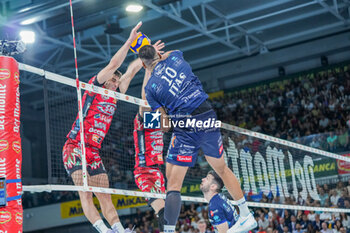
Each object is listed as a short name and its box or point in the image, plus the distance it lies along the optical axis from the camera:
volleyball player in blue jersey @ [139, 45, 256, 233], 6.05
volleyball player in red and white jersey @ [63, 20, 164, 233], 6.92
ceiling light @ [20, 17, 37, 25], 18.18
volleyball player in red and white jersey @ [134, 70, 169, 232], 7.93
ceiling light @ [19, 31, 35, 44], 18.67
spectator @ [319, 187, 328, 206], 14.28
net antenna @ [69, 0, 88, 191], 6.53
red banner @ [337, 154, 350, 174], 16.44
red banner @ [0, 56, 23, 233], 5.10
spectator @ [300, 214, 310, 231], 16.52
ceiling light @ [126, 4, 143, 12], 17.35
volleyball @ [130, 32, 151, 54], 7.42
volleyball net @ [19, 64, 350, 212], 6.96
